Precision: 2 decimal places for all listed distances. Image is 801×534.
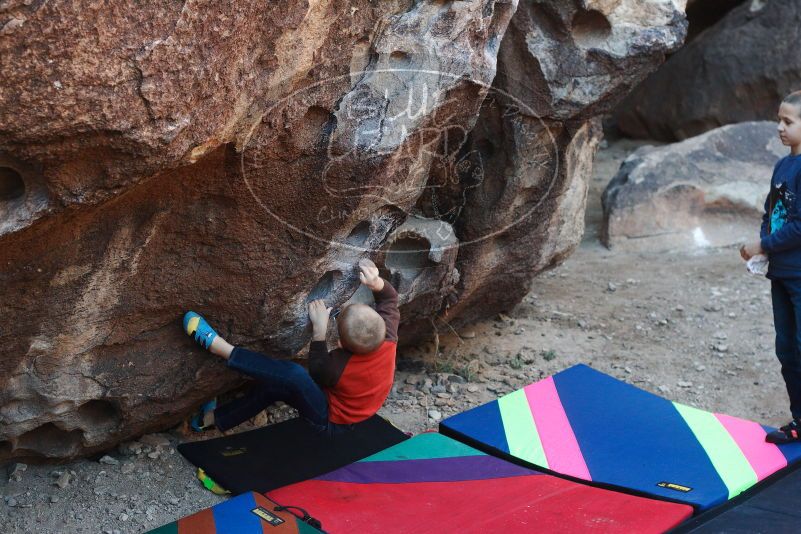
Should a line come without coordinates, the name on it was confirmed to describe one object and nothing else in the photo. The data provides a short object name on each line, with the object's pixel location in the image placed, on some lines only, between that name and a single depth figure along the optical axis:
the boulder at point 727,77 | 7.36
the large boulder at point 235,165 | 2.05
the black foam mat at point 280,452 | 3.05
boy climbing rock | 2.98
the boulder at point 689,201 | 5.88
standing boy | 3.02
